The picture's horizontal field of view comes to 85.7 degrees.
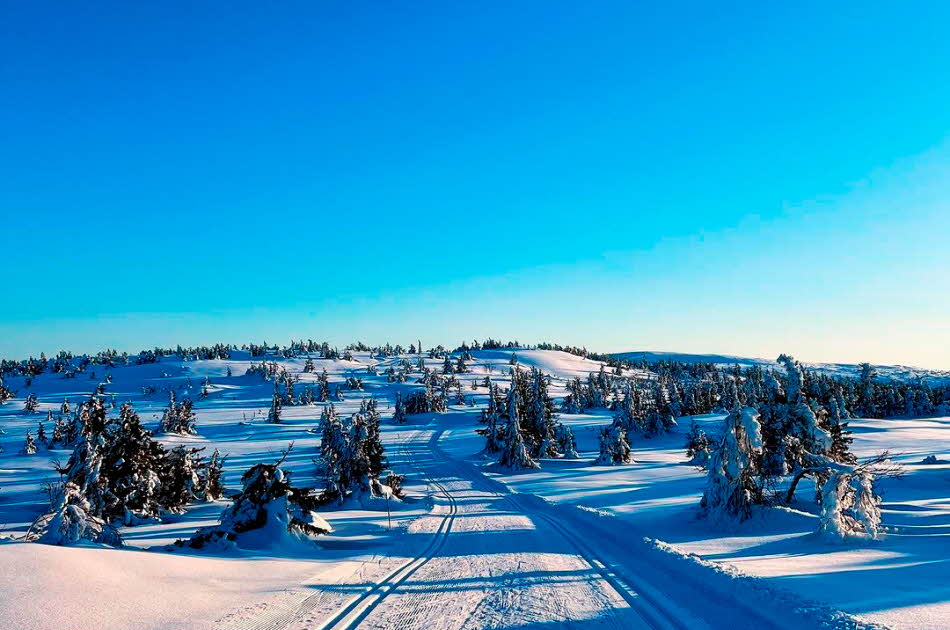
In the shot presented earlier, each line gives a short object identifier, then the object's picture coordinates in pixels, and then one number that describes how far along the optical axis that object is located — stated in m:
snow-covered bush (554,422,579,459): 62.00
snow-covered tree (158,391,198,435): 91.38
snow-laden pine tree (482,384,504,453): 63.20
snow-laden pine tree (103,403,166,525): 29.05
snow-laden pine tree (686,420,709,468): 50.91
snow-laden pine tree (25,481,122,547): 13.28
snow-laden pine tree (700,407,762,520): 19.19
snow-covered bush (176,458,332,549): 16.27
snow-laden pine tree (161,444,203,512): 33.41
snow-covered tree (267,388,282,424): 112.81
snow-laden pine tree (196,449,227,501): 39.00
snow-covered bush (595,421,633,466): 54.53
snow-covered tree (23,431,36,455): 73.88
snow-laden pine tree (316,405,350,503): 33.25
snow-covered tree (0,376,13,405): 139.55
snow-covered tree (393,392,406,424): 119.75
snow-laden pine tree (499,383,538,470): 51.75
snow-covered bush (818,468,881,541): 15.76
